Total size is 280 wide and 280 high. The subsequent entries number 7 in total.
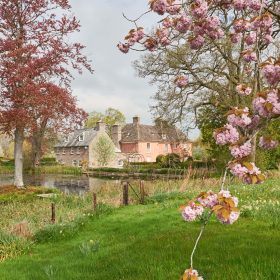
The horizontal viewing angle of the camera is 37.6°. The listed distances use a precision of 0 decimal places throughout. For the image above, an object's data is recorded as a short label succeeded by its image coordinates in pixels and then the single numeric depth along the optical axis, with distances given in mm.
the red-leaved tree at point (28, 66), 21031
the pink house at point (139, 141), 73125
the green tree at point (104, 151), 58875
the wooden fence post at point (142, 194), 16125
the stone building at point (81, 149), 66000
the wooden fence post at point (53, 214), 12545
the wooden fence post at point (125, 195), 15860
